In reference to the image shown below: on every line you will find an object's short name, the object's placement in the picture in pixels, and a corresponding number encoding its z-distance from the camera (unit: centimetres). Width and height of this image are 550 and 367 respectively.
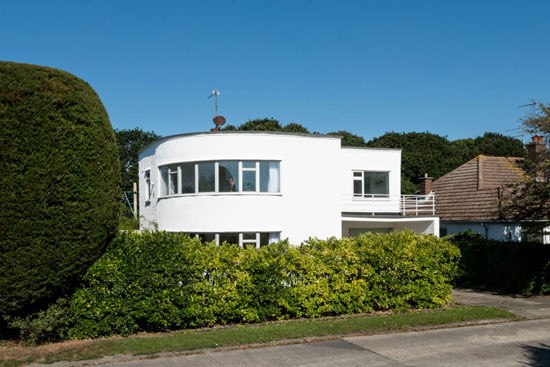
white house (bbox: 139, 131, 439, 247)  1920
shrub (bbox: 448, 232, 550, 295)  1730
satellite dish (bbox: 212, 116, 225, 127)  2462
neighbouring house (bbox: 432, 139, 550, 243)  2523
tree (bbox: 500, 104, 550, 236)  1562
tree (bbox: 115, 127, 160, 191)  6000
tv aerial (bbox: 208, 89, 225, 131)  2462
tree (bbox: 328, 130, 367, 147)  5219
